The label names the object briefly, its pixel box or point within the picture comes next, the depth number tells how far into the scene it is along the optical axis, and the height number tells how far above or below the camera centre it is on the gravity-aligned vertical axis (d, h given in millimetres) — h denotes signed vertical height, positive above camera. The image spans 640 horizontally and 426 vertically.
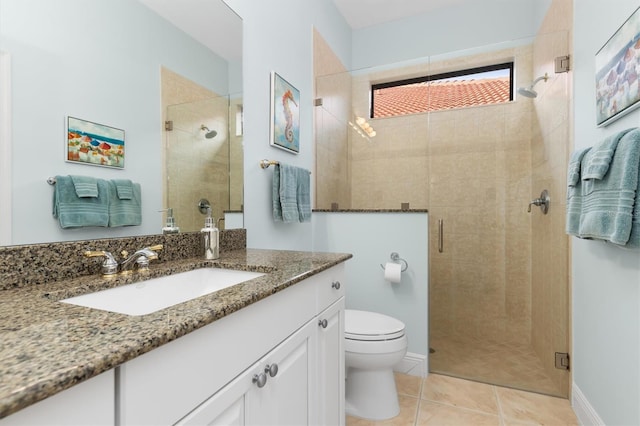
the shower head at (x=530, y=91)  2212 +846
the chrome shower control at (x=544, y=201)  2047 +69
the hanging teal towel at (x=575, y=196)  1444 +72
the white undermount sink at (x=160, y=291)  845 -226
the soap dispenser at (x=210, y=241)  1312 -109
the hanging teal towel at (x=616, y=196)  1108 +58
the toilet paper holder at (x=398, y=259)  2203 -308
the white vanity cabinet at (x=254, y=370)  533 -332
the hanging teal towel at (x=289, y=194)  1897 +116
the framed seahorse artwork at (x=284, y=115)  1946 +608
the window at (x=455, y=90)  2518 +959
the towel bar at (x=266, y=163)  1837 +278
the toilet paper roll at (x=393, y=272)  2139 -379
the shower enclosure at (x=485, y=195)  2000 +132
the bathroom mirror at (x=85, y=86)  833 +370
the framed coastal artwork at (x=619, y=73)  1155 +529
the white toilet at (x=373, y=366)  1659 -774
